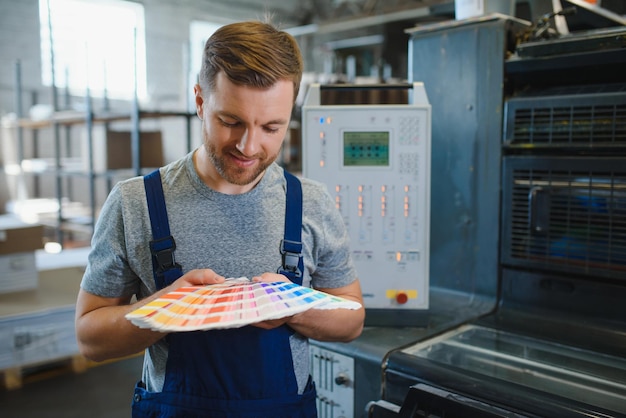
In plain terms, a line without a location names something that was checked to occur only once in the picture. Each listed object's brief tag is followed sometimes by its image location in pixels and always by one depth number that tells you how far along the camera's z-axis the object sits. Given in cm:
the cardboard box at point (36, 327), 267
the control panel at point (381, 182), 159
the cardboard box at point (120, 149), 473
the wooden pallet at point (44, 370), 294
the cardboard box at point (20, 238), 286
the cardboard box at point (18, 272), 291
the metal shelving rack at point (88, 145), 442
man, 102
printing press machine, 125
